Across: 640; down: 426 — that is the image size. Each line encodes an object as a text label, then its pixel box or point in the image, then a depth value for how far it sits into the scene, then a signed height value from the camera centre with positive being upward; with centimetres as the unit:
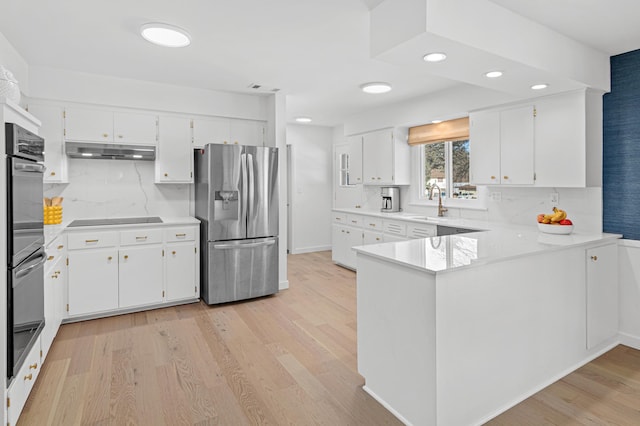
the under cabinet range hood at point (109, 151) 373 +60
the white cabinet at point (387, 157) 525 +72
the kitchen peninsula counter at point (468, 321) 189 -68
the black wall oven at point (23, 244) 188 -20
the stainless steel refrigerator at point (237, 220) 400 -15
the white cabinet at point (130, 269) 353 -63
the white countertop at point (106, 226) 299 -18
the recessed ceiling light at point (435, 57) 228 +94
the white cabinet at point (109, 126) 379 +87
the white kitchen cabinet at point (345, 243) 557 -57
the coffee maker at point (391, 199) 545 +11
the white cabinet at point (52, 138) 365 +70
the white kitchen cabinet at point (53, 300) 267 -73
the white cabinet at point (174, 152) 421 +65
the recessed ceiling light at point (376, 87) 416 +138
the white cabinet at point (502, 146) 355 +61
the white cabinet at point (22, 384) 190 -100
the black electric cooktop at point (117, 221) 377 -14
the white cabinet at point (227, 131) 441 +95
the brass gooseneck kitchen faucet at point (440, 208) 478 -3
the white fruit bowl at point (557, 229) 296 -19
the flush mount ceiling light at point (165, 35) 266 +130
